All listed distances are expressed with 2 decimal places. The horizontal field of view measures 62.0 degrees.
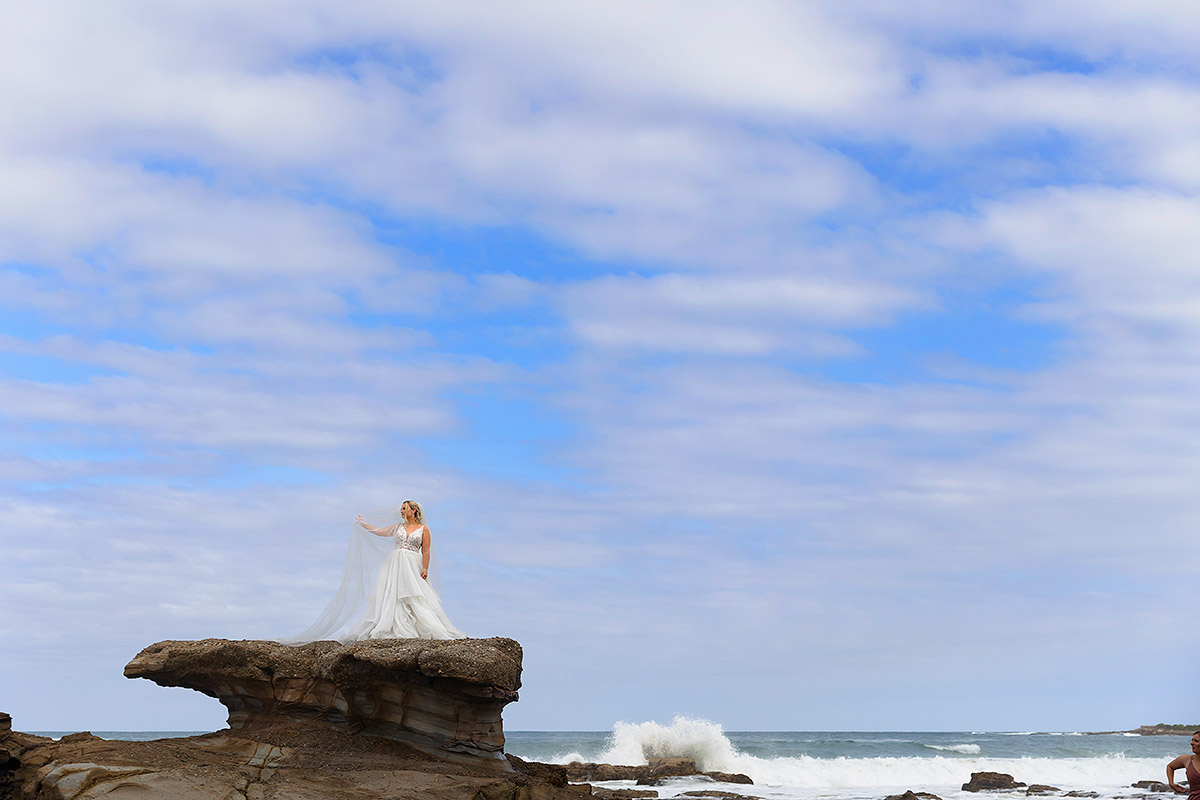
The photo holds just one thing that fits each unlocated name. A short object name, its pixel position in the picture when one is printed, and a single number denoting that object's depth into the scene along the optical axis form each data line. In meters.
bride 14.14
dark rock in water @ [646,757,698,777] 30.95
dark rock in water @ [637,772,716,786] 28.77
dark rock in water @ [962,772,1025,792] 28.75
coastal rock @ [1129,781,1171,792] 27.14
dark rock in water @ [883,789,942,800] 22.30
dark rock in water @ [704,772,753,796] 30.06
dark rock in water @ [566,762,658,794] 29.53
